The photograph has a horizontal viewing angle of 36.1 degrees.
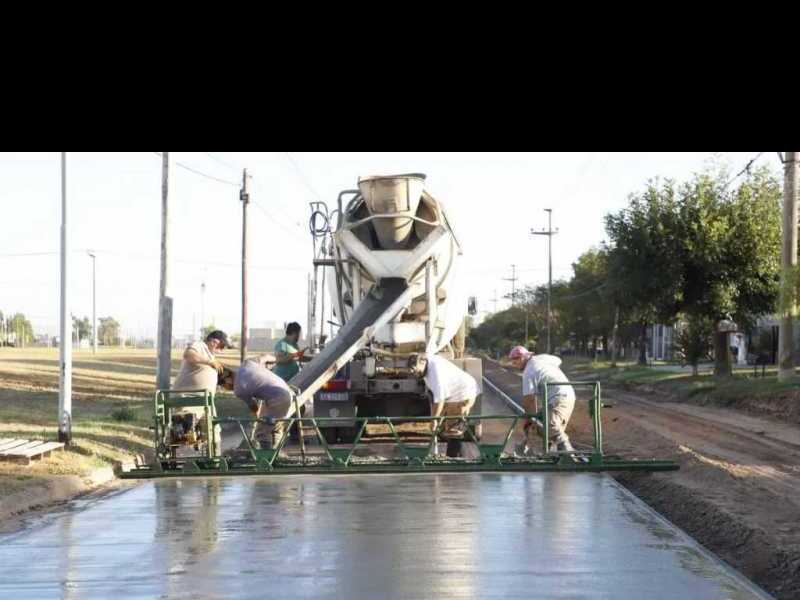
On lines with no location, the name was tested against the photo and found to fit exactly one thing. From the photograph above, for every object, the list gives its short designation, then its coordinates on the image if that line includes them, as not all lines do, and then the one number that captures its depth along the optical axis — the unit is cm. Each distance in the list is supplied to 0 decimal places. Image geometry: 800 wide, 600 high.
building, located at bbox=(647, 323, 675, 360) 8875
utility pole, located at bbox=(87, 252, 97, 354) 9719
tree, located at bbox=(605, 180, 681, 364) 4019
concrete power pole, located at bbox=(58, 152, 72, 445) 1791
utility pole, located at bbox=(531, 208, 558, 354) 8187
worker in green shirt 1877
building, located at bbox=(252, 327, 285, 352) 13125
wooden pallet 1559
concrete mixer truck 1834
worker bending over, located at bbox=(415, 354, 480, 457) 1548
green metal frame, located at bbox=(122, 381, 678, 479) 1439
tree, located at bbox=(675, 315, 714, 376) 4589
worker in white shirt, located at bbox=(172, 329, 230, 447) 1543
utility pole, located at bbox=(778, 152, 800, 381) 3050
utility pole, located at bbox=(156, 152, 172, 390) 2428
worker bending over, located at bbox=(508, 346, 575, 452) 1502
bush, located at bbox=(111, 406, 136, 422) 2409
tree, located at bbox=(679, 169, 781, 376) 3959
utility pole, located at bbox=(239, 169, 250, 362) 3783
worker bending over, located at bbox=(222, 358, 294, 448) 1525
